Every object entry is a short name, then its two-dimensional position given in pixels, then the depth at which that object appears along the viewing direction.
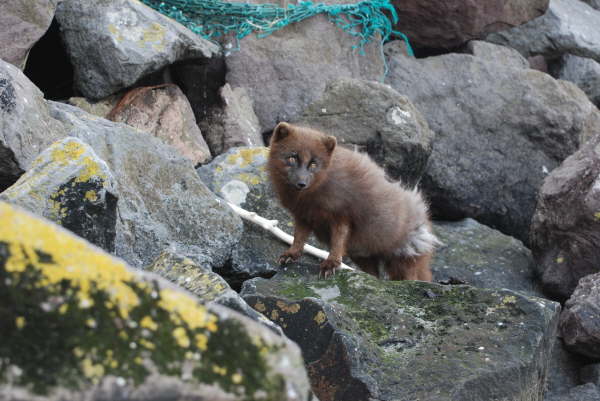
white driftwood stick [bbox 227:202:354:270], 12.66
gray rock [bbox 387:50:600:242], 17.58
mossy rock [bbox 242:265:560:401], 7.82
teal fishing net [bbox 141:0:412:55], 16.94
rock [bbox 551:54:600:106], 21.73
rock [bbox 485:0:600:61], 21.36
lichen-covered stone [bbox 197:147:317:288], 11.70
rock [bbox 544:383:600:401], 10.12
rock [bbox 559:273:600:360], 11.30
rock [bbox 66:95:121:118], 13.97
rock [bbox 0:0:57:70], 13.02
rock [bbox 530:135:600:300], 13.27
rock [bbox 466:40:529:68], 19.66
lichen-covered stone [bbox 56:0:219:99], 14.01
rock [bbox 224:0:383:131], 17.41
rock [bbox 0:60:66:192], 9.25
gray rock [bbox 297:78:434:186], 15.41
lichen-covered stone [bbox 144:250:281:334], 6.55
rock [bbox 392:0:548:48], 19.41
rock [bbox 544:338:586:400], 11.43
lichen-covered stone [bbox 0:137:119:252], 7.30
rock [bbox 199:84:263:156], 15.78
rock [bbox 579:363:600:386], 11.21
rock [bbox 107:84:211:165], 14.56
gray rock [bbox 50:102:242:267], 9.95
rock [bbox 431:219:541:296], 14.85
